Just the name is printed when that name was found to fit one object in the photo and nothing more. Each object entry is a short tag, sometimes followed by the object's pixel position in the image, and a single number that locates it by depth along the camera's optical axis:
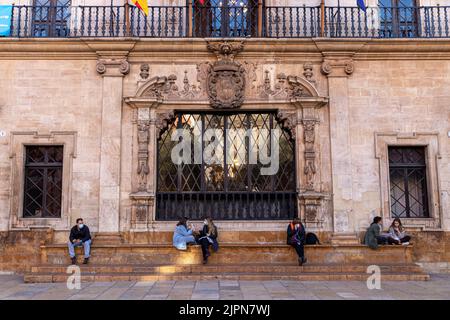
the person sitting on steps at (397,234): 12.45
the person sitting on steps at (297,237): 11.67
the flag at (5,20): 13.90
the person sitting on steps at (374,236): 12.15
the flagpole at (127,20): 13.63
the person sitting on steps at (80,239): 11.80
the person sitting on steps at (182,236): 12.02
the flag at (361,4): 13.17
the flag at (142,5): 13.00
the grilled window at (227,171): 13.56
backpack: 12.54
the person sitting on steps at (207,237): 11.76
